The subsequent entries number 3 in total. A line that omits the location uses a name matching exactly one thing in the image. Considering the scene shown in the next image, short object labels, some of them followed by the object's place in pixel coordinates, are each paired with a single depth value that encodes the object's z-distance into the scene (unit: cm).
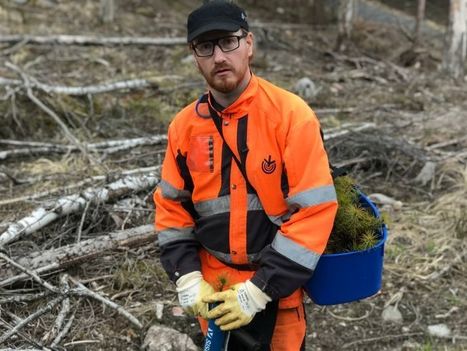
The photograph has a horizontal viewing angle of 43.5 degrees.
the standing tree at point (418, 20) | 1201
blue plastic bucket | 230
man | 218
